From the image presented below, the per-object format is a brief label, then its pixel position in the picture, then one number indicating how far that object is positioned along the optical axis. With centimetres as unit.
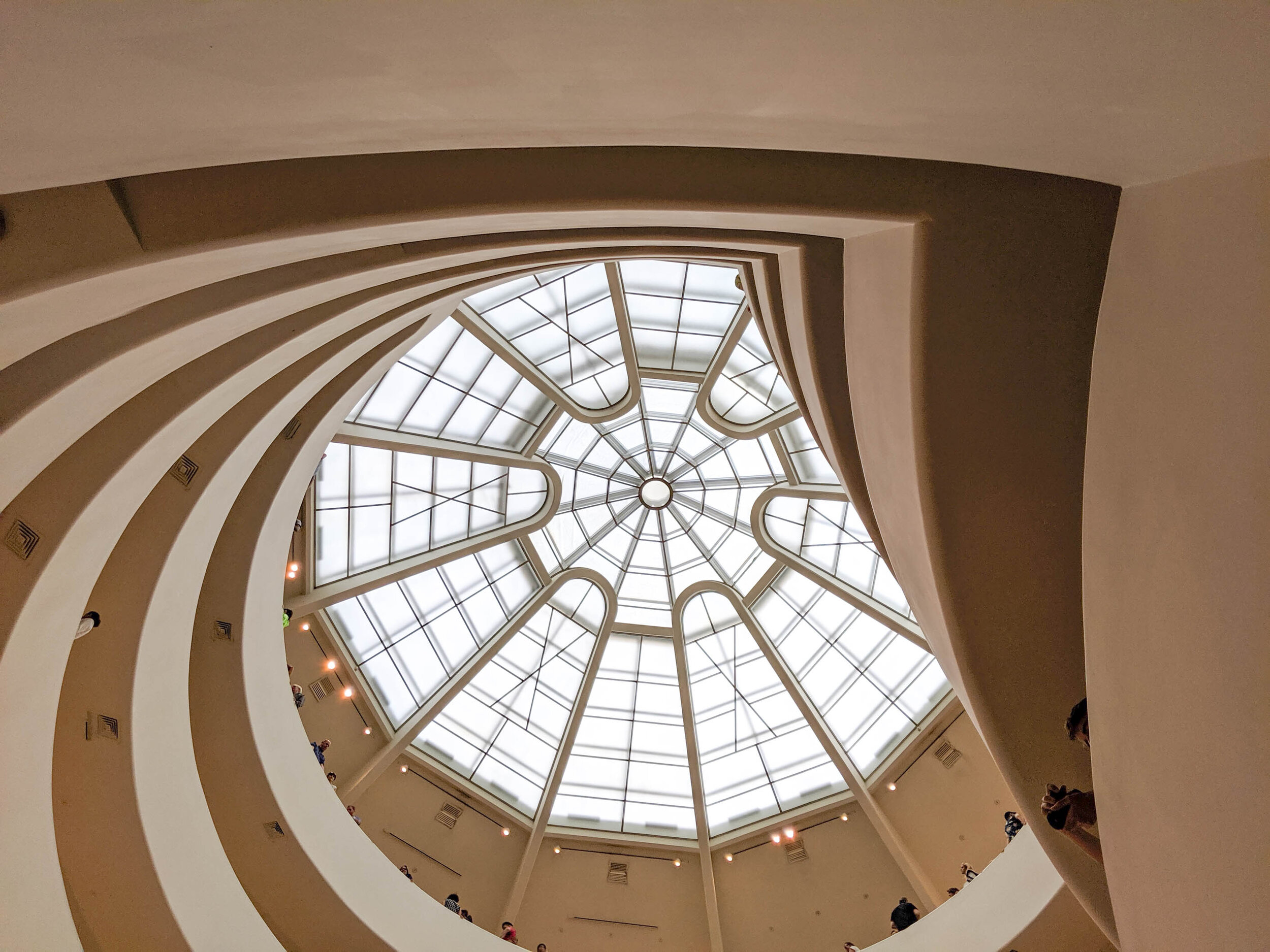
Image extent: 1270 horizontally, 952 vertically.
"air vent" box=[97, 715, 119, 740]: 1036
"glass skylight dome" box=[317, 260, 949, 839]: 1809
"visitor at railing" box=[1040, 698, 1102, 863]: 500
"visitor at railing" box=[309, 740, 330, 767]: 1609
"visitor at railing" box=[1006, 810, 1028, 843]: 1512
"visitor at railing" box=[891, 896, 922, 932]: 1627
